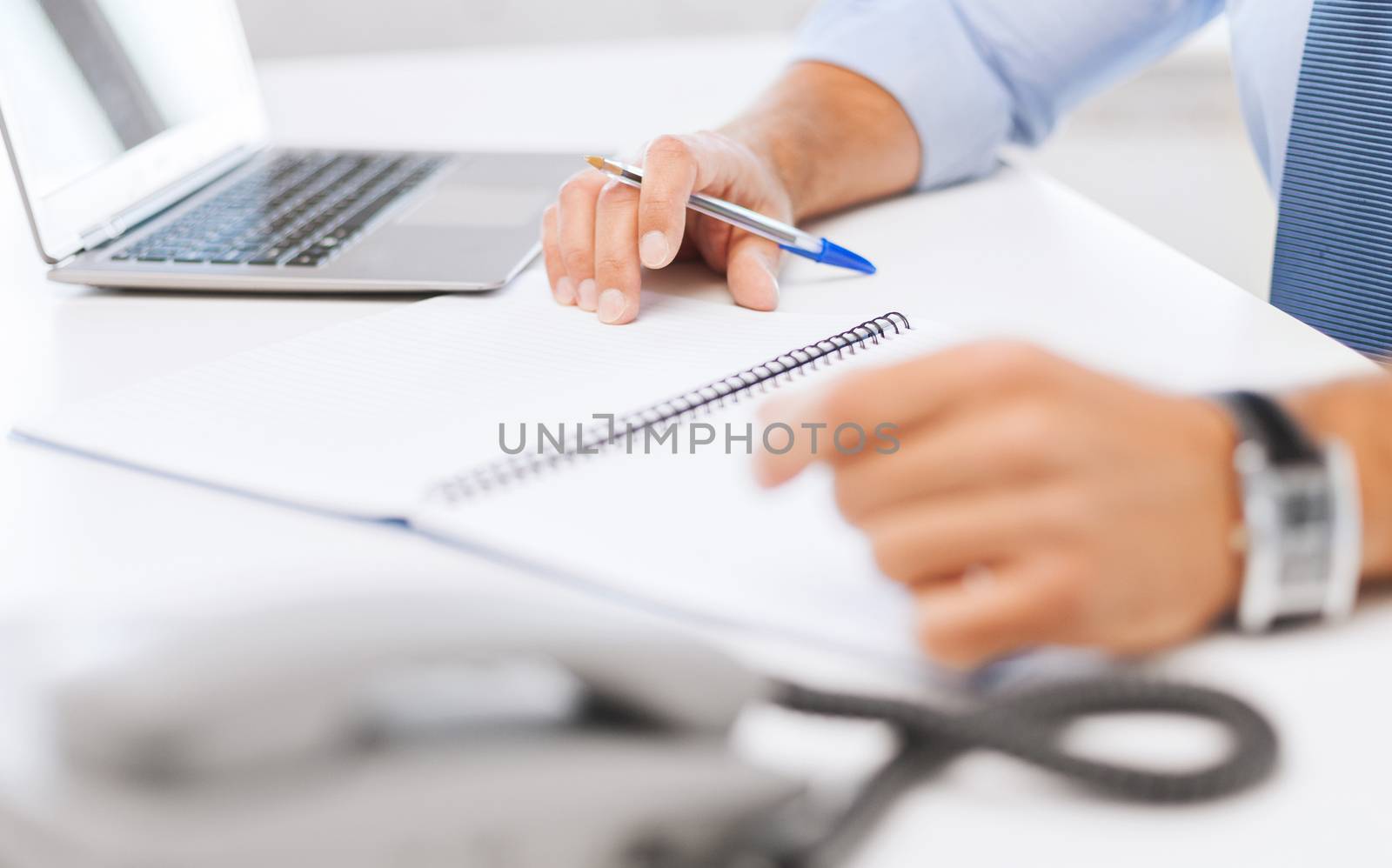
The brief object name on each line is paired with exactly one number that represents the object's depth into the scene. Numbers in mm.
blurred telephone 711
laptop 1294
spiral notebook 1044
